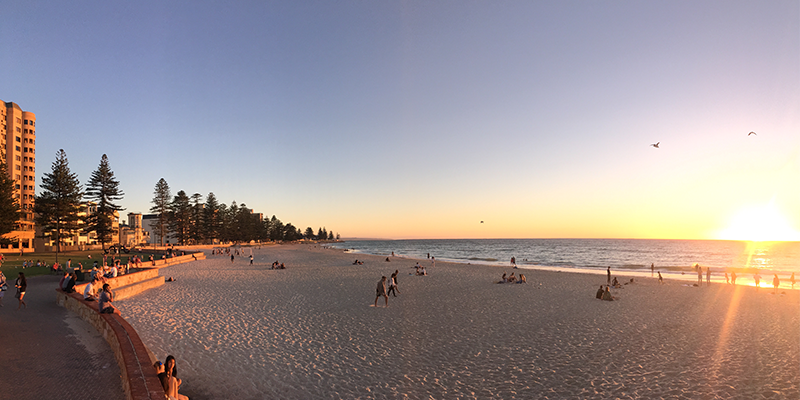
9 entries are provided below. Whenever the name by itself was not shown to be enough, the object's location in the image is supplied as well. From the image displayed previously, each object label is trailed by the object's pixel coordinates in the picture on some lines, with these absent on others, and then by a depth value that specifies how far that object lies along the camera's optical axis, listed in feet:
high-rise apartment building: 226.99
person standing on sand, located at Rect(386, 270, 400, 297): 57.46
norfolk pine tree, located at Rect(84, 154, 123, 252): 158.51
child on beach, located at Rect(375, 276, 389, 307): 51.43
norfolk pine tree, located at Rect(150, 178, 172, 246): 238.07
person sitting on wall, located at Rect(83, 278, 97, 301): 41.27
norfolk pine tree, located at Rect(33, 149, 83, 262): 138.10
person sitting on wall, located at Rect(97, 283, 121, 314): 33.91
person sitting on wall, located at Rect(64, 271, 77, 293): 45.76
